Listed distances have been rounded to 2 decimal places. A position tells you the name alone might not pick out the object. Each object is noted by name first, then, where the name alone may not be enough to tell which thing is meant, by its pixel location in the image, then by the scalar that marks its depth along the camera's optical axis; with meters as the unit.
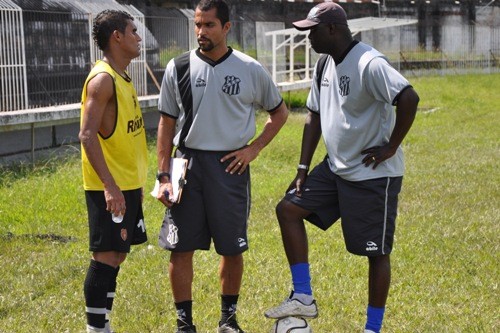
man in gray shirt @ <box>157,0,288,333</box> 9.82
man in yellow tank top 9.32
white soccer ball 9.65
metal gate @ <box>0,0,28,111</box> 24.00
